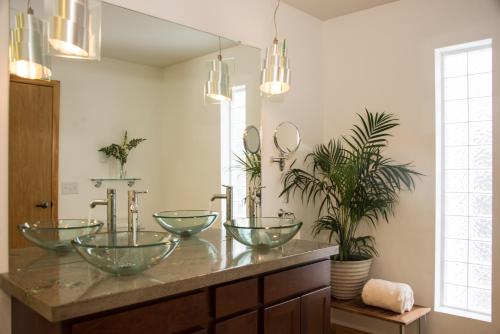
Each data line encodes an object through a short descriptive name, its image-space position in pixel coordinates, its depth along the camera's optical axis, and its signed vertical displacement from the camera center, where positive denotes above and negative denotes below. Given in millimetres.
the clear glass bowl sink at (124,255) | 1648 -336
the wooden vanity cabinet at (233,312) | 1543 -591
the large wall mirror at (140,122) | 2002 +248
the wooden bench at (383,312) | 2794 -944
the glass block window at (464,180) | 2984 -67
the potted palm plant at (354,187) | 3203 -133
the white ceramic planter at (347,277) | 3195 -784
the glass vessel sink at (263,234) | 2221 -337
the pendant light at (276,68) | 2705 +620
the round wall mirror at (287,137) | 3227 +230
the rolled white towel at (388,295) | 2879 -834
